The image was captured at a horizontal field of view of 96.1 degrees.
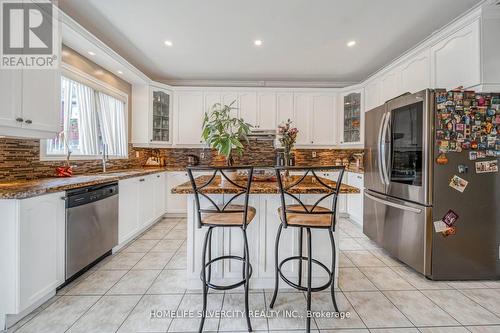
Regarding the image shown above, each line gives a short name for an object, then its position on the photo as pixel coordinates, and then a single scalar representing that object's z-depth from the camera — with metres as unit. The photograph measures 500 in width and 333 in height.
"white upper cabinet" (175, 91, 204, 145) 4.50
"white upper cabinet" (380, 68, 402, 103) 3.28
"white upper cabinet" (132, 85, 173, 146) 4.22
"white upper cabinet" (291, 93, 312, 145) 4.52
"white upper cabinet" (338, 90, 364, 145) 4.27
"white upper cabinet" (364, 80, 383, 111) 3.77
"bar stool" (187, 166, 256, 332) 1.53
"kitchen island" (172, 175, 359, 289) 1.98
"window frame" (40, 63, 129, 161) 2.52
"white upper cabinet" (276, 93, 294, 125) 4.52
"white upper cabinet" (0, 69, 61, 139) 1.78
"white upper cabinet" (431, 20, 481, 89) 2.15
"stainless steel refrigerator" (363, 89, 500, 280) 2.14
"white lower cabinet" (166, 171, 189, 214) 4.23
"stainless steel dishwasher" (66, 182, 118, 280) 2.04
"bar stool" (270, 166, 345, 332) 1.51
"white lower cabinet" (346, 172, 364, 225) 3.74
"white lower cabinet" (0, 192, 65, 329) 1.57
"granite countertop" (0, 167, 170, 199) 1.58
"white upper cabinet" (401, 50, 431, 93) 2.75
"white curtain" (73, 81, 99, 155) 3.03
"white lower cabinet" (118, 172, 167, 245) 2.88
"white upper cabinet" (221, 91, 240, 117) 4.49
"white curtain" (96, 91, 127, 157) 3.46
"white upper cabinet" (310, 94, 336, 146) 4.53
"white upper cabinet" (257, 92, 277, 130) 4.51
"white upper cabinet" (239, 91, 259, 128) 4.50
